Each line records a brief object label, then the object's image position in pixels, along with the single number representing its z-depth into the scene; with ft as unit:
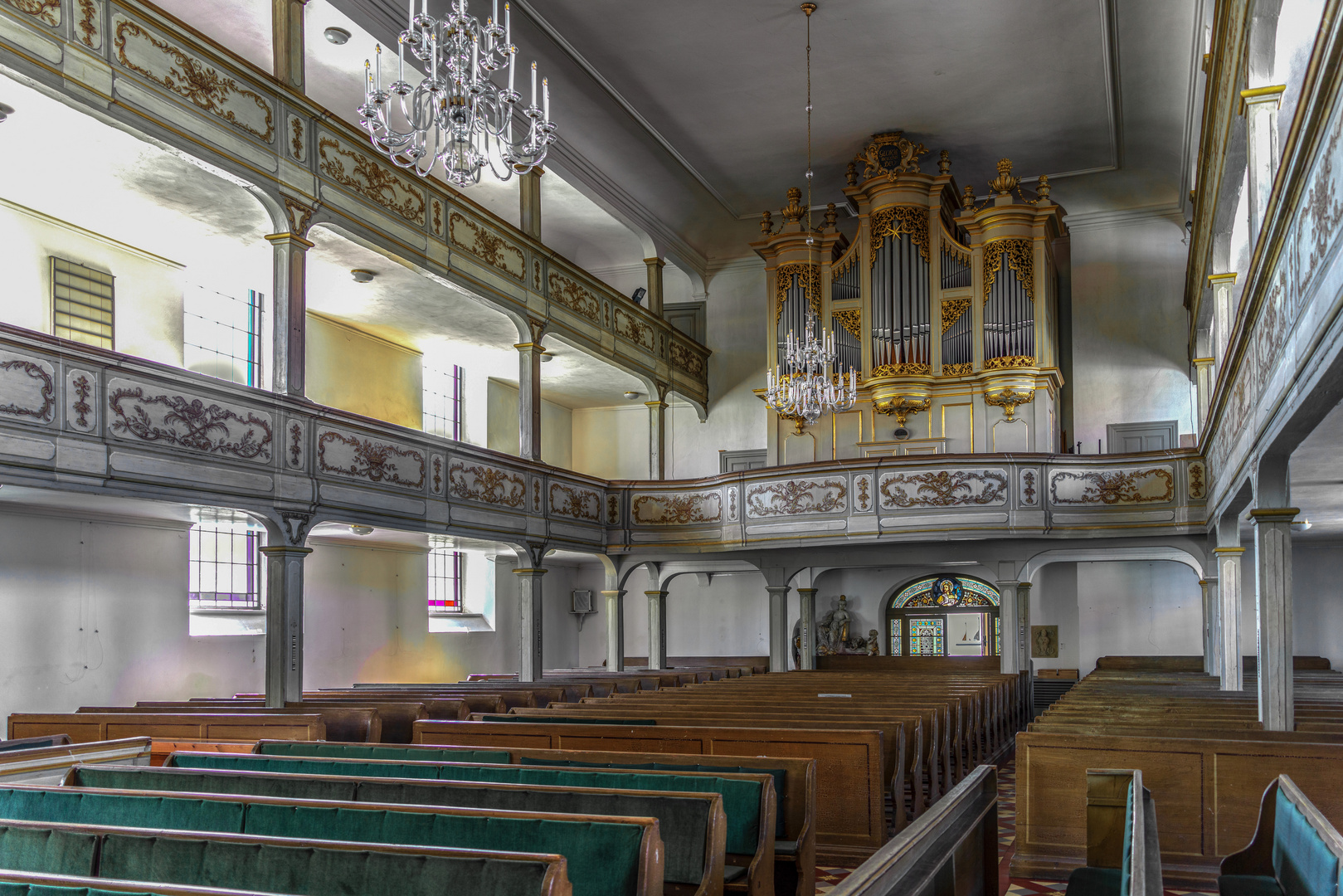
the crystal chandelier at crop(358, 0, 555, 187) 22.71
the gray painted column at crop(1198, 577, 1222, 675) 49.27
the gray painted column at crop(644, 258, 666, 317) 63.72
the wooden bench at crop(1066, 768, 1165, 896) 11.56
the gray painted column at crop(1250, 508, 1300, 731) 25.18
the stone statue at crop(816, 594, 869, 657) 69.10
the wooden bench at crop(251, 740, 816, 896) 18.72
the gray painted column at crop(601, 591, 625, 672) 58.39
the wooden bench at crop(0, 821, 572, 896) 10.32
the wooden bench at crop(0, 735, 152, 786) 19.10
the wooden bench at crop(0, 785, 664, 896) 12.33
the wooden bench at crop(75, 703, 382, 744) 30.53
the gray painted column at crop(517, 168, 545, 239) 51.72
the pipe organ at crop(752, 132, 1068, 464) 56.24
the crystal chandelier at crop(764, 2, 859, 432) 45.55
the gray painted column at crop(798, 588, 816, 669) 59.38
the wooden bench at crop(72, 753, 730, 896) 14.61
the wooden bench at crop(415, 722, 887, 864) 24.25
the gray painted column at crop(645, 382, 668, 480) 62.49
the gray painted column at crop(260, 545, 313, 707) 35.14
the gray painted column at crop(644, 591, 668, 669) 61.05
